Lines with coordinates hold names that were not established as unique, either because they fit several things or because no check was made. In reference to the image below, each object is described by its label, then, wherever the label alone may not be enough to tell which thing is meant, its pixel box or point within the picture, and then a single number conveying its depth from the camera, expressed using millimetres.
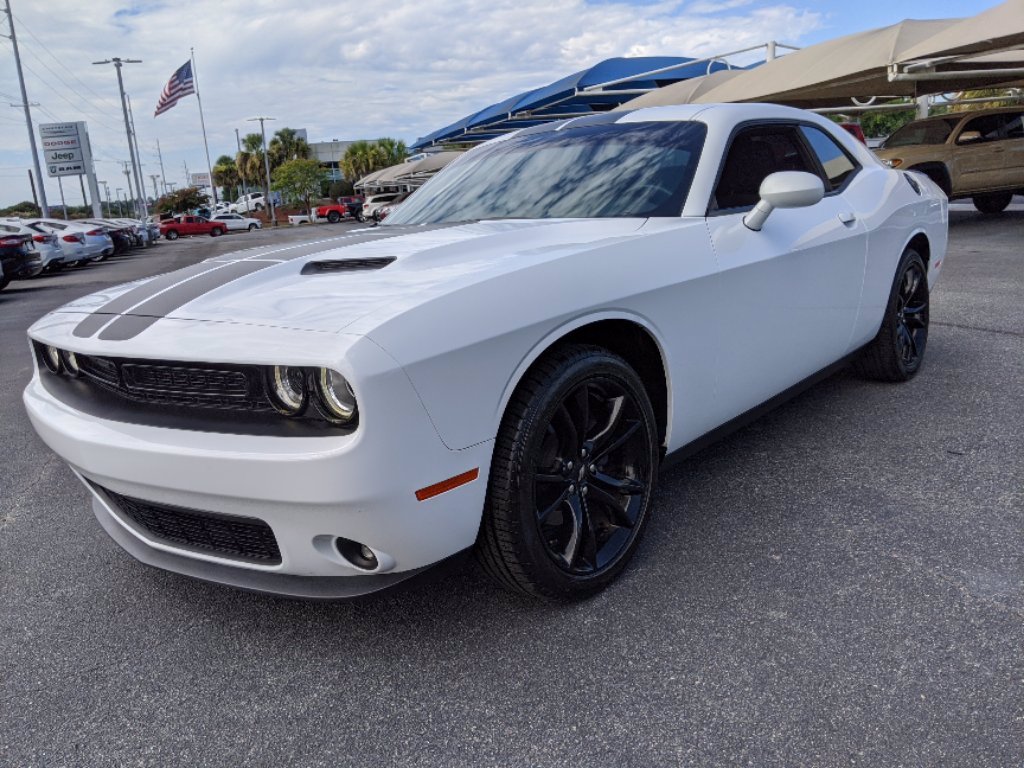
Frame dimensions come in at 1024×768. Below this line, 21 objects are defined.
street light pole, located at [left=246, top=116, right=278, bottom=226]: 64969
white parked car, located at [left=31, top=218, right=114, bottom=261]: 19969
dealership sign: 55531
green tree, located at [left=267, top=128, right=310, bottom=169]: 76562
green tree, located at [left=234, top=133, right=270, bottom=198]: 78688
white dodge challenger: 1796
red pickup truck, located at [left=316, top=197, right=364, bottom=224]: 53844
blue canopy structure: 20578
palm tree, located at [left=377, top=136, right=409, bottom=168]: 68125
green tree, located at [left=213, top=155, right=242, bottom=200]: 87062
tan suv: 13211
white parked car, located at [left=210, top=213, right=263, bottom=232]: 50156
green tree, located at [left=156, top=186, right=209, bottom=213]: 89750
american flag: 36406
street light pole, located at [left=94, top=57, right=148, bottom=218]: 48984
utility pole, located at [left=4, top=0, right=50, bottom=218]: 36375
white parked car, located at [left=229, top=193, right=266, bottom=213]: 75188
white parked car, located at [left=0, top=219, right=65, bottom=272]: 16297
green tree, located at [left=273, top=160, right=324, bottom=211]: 62938
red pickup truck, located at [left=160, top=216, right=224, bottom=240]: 46938
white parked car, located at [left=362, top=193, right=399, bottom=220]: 36078
